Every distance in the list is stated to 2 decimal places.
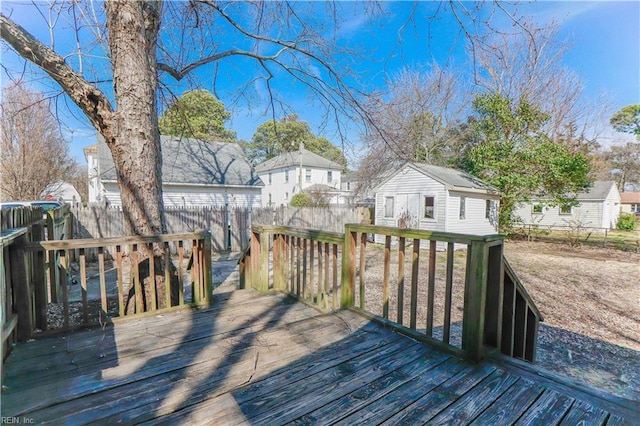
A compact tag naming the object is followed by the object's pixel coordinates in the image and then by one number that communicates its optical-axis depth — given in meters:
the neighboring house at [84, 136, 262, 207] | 11.54
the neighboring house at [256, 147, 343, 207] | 24.88
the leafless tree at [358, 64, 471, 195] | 15.69
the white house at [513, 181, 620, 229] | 21.14
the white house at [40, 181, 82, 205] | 17.76
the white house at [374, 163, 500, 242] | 11.86
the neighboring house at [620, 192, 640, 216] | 29.08
